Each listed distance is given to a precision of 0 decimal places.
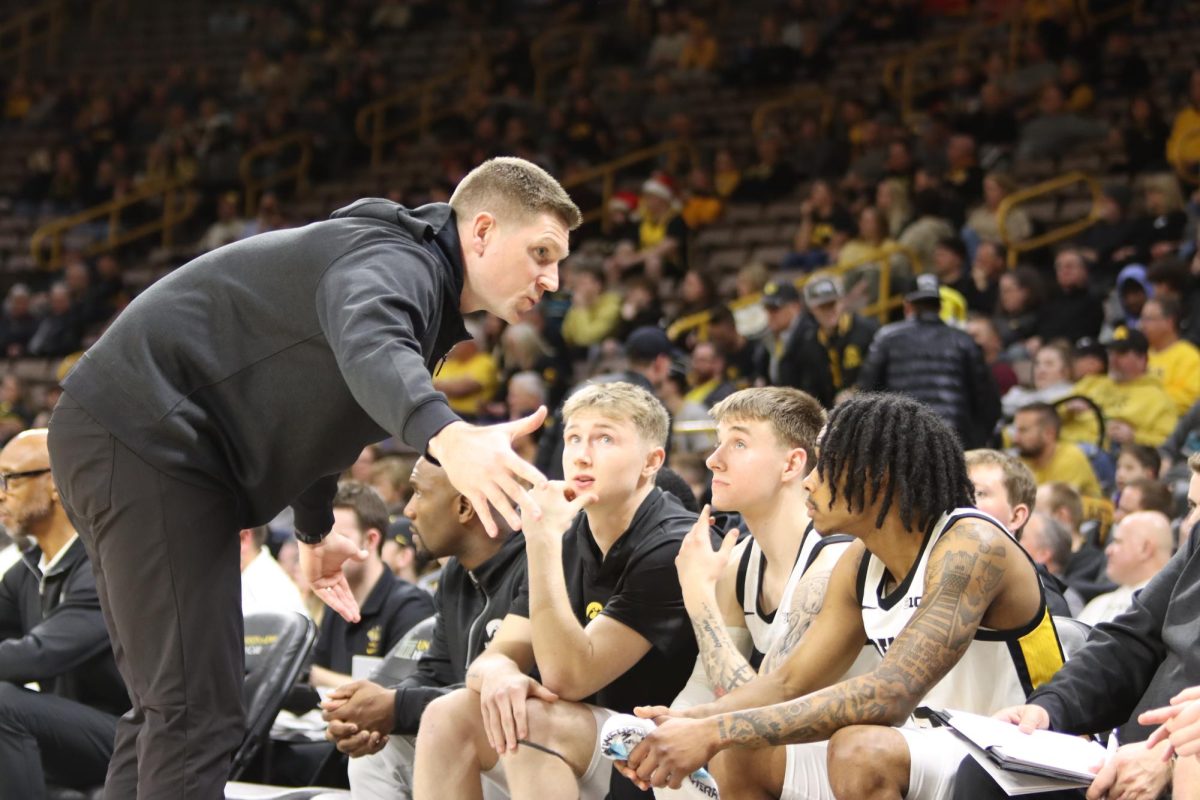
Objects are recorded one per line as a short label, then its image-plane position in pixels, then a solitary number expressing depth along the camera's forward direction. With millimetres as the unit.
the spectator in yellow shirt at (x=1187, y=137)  11141
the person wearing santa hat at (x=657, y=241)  12320
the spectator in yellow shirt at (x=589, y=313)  11469
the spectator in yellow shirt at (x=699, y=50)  15719
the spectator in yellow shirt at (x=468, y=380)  11023
